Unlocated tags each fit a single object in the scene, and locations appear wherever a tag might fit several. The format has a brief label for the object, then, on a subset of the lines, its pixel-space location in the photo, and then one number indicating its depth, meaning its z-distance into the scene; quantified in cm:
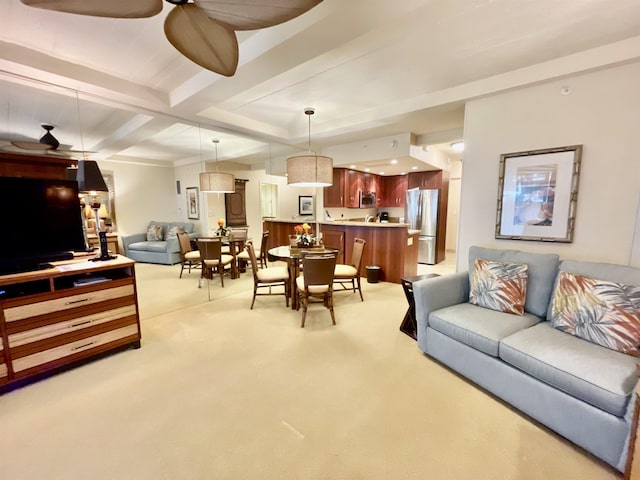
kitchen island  460
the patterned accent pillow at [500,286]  223
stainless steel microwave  647
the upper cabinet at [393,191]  707
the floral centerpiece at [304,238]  375
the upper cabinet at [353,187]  593
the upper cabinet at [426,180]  613
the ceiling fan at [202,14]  118
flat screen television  211
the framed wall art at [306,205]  600
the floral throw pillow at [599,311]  166
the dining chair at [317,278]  294
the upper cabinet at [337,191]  571
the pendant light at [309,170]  307
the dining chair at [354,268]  370
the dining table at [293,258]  340
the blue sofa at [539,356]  140
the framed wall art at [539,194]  243
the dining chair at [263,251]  451
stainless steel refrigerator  606
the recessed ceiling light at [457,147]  510
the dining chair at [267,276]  346
